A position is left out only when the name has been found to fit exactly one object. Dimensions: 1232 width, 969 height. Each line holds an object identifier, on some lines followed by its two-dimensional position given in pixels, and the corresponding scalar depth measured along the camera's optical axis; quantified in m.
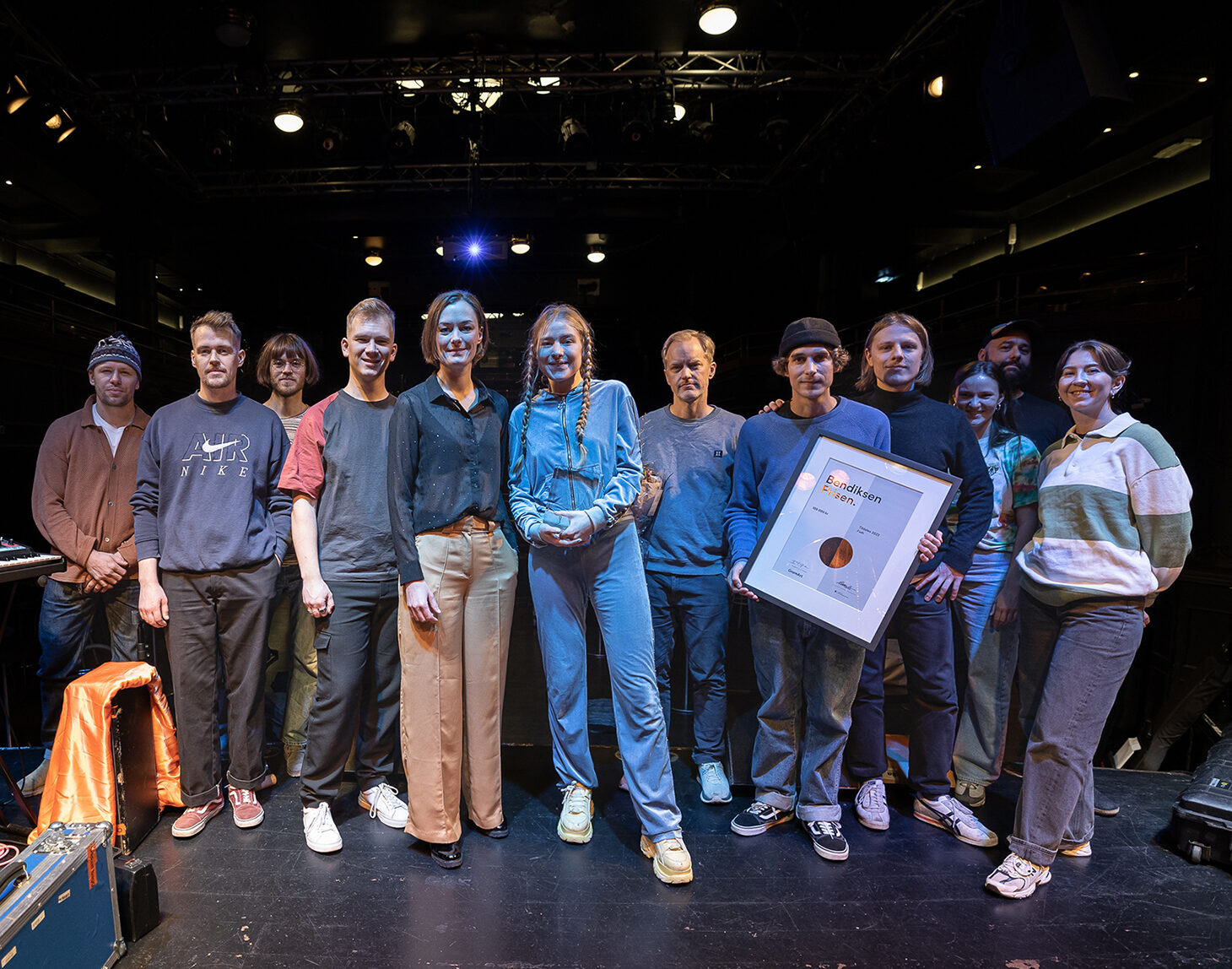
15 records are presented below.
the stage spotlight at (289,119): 6.34
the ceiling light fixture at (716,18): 5.05
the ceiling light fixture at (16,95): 4.96
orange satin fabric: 2.14
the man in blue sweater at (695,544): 2.70
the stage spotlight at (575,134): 6.73
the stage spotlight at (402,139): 6.66
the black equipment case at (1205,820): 2.21
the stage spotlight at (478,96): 6.21
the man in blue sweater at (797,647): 2.28
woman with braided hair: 2.15
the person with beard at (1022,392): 2.79
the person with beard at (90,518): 2.77
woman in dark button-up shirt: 2.12
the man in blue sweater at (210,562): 2.37
